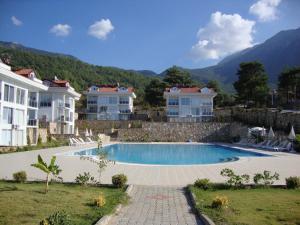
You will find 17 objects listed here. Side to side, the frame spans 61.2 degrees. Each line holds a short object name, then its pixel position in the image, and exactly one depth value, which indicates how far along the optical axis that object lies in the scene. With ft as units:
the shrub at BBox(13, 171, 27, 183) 24.68
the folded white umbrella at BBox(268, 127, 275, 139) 74.70
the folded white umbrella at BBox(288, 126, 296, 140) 62.77
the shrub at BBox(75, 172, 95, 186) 23.92
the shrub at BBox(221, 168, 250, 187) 24.10
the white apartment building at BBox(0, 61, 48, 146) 59.87
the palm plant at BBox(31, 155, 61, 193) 21.84
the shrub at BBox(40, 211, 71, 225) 12.47
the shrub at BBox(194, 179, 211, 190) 23.85
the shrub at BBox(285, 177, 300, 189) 23.69
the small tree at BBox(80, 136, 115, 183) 25.23
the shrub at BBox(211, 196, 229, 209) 17.83
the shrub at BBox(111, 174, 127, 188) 23.76
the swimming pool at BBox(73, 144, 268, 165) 53.39
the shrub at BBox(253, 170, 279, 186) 24.45
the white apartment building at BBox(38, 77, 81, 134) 95.69
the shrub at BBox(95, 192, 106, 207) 17.98
